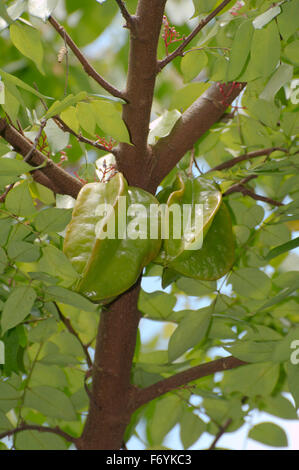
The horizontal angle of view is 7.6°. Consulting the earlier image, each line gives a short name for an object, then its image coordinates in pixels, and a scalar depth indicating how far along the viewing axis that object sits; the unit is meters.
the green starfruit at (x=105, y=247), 1.76
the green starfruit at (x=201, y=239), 1.80
